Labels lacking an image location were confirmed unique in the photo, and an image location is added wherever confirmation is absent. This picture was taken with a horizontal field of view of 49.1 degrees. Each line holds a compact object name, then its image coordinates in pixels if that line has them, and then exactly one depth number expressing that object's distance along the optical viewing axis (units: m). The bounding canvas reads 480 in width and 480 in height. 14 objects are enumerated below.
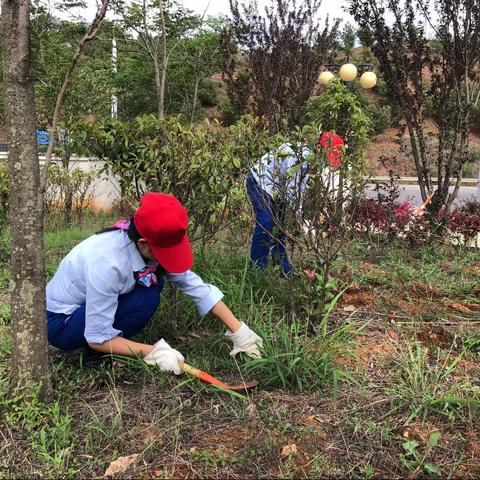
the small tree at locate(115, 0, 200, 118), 8.46
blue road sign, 9.65
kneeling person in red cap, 2.12
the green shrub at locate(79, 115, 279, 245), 2.77
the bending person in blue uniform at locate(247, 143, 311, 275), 2.70
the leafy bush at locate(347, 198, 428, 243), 5.09
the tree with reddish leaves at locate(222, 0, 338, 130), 7.47
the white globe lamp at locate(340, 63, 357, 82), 7.55
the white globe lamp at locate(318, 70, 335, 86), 7.48
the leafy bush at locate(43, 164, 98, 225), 7.17
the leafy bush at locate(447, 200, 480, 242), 4.94
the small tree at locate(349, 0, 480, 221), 5.32
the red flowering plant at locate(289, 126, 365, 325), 2.61
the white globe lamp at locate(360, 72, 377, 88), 8.62
